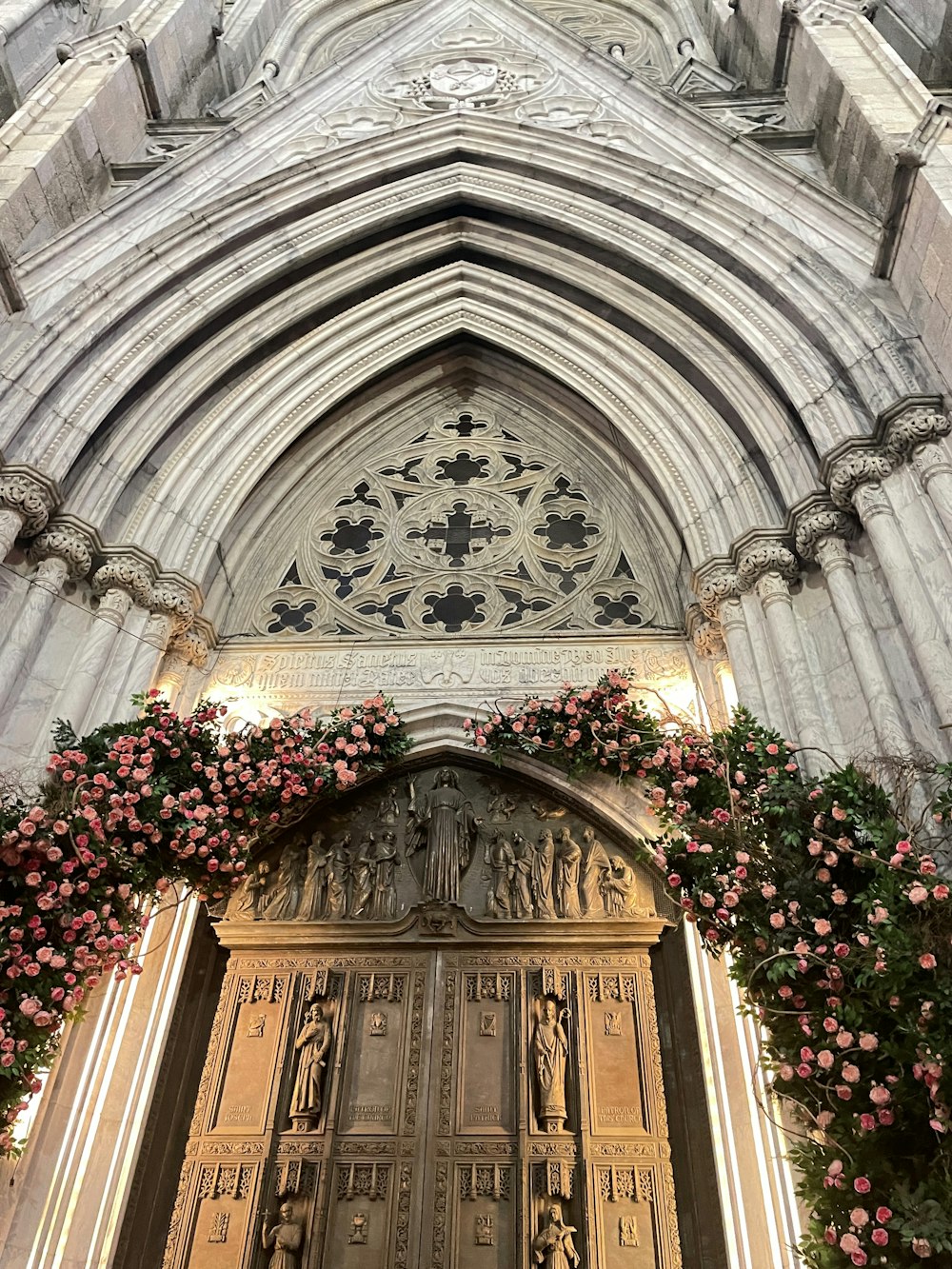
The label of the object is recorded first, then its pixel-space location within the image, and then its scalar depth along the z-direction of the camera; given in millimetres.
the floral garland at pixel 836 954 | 3406
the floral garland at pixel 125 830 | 4281
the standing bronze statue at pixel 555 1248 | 4566
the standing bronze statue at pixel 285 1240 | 4613
